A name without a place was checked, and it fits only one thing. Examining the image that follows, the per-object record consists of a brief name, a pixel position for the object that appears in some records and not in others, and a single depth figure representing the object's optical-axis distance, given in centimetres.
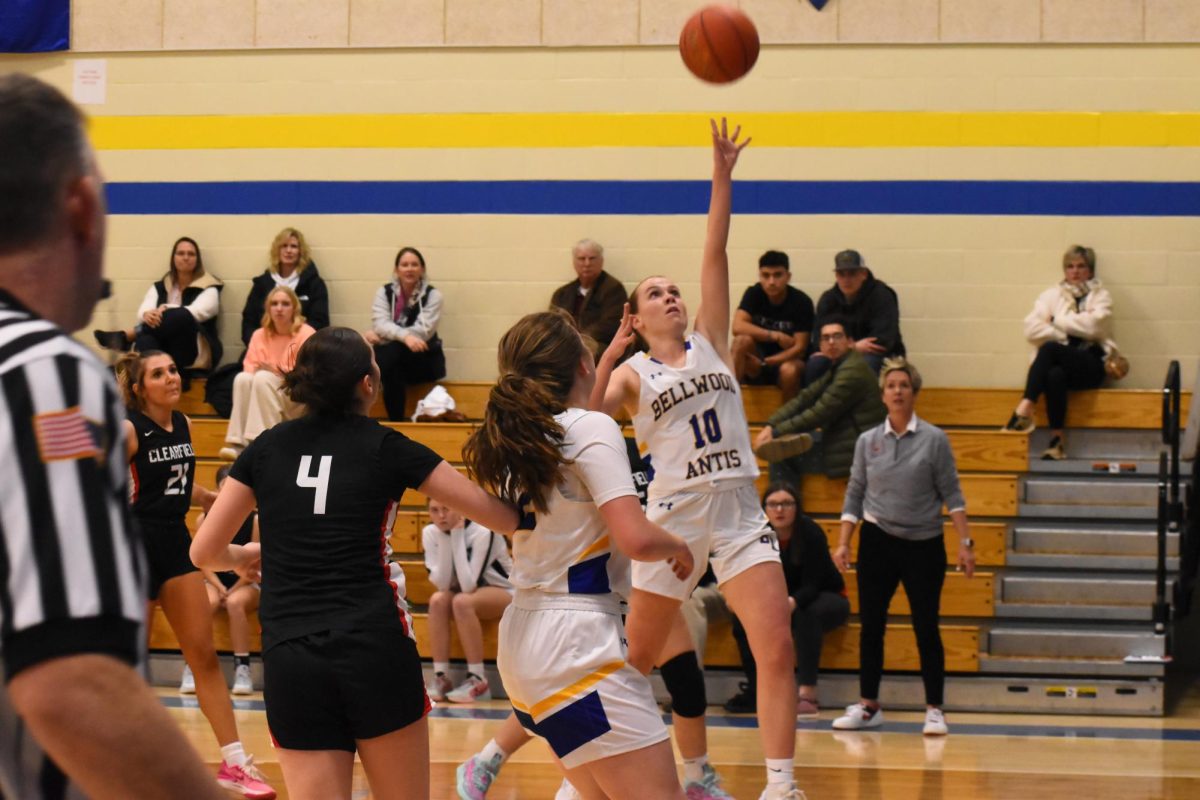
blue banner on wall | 2430
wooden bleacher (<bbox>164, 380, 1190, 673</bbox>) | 1769
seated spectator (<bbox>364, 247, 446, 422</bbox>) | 2197
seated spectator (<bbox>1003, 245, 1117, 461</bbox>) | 2064
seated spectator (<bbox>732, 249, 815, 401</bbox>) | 2122
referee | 274
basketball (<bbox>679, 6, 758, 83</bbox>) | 1293
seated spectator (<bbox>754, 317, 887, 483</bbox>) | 1903
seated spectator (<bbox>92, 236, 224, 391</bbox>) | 2259
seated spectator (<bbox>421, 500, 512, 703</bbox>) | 1772
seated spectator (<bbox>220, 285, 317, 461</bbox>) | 2094
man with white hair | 2158
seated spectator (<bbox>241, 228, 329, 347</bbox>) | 2305
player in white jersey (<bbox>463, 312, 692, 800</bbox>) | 684
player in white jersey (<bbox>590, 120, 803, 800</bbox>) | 1045
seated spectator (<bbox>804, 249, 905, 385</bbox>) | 2092
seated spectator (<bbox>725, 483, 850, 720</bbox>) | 1687
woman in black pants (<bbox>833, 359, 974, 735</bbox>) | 1606
